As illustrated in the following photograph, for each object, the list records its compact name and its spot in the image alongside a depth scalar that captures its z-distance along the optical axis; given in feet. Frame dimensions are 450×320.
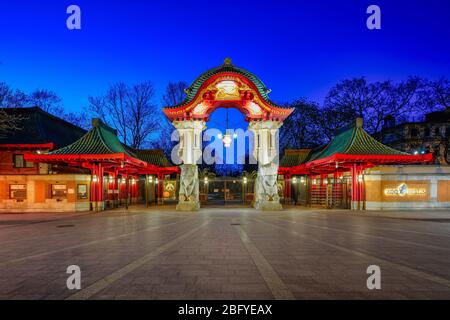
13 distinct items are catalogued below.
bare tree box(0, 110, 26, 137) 84.29
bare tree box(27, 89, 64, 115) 152.68
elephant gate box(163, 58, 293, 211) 80.18
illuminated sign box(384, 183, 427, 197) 79.10
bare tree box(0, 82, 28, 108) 88.72
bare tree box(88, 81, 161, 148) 146.82
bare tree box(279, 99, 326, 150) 156.46
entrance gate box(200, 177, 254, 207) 95.96
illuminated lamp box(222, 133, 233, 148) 78.74
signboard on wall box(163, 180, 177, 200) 137.90
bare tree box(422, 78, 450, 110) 114.42
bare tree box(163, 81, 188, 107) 153.91
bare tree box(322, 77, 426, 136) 123.85
